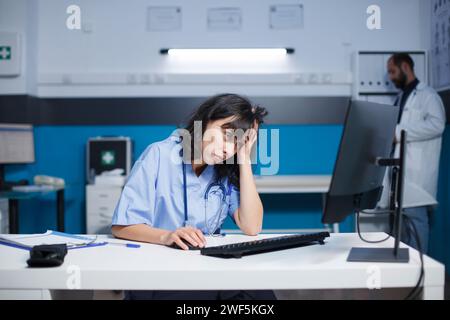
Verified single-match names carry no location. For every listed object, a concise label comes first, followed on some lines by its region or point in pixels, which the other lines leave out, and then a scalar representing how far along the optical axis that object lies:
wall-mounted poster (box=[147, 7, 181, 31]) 3.78
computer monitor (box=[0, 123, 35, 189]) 3.22
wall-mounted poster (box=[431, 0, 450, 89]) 3.22
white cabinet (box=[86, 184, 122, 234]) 3.36
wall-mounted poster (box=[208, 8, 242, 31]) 3.79
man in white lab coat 3.09
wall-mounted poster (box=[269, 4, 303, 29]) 3.79
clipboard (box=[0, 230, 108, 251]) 1.22
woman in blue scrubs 1.35
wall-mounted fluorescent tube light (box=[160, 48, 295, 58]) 3.80
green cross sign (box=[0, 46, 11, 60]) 3.52
